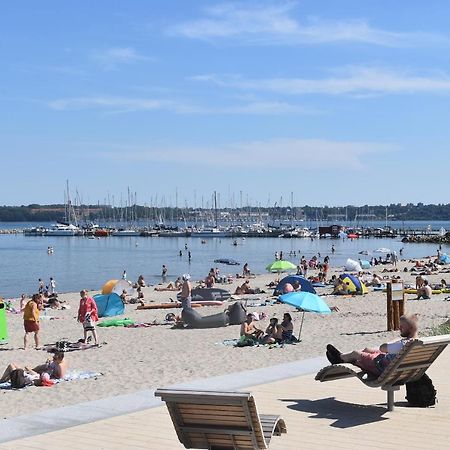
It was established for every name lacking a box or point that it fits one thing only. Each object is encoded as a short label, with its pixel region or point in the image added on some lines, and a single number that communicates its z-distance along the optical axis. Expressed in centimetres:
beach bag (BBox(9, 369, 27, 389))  1279
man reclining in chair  898
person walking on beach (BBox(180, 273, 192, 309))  2375
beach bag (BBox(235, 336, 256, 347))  1708
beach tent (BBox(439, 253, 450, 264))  5648
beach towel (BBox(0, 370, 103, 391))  1304
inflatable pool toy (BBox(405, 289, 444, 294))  3091
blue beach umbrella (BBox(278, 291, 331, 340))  1768
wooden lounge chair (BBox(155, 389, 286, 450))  614
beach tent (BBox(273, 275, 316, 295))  2853
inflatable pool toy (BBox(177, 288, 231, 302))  3038
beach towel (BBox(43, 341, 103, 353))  1755
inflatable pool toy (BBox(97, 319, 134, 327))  2294
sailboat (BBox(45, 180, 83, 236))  16388
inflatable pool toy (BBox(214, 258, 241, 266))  7006
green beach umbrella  3812
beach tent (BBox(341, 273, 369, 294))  3234
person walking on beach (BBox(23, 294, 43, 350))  1833
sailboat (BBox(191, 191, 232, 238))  15150
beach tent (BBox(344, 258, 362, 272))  4700
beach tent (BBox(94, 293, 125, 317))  2697
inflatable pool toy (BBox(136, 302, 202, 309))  2993
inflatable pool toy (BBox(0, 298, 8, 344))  1938
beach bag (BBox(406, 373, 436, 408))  897
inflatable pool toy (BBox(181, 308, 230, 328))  2141
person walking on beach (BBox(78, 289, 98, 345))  1831
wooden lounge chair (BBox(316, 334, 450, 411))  842
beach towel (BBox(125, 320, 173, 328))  2273
